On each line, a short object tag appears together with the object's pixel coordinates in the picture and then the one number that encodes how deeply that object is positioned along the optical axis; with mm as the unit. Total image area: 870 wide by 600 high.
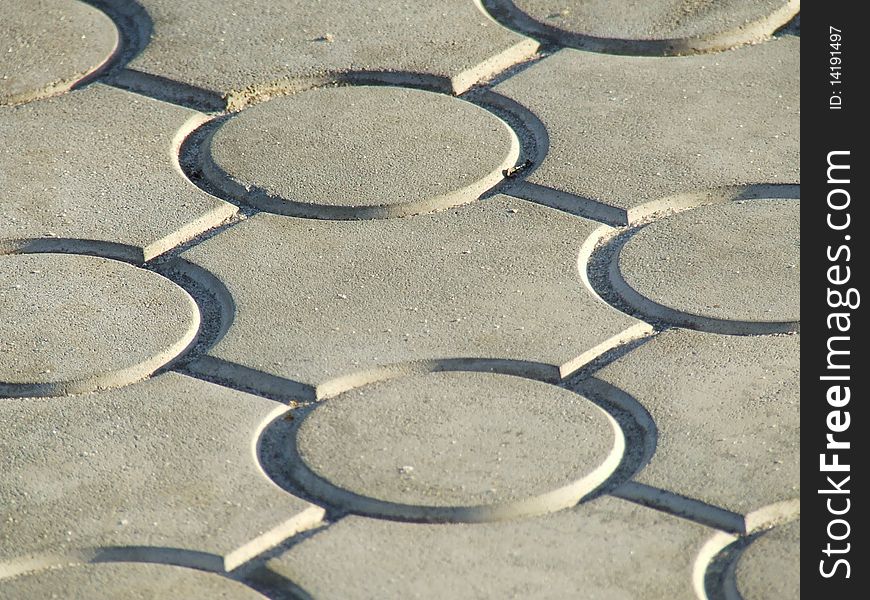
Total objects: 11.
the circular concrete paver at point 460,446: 3881
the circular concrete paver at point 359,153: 5320
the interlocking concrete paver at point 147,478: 3770
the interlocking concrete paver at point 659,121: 5445
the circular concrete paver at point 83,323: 4441
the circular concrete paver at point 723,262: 4703
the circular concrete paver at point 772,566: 3533
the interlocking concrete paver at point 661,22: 6504
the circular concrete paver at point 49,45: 6211
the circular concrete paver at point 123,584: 3584
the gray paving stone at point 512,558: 3584
